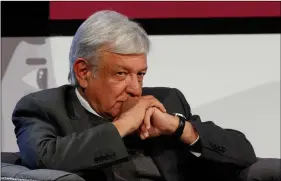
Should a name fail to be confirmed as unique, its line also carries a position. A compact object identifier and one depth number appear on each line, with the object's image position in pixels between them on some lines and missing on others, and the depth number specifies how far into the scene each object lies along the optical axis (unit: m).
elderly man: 6.35
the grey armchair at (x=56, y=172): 6.22
